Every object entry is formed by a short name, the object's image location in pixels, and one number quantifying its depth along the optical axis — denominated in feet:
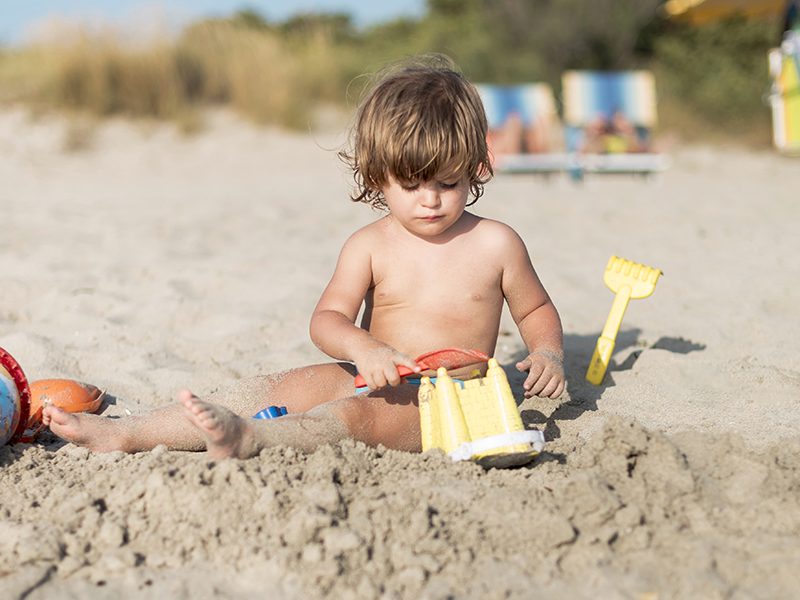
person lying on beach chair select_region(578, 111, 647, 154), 32.96
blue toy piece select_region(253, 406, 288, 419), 7.67
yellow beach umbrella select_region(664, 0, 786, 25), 35.99
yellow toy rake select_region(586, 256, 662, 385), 9.36
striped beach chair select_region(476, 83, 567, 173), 32.01
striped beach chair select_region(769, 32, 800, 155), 27.91
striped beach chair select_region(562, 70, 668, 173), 32.19
